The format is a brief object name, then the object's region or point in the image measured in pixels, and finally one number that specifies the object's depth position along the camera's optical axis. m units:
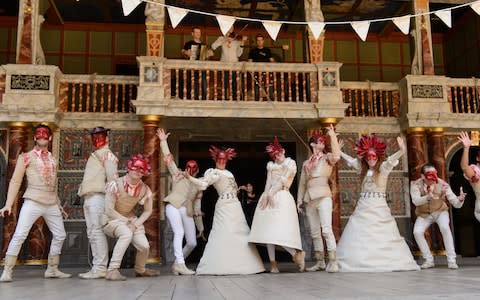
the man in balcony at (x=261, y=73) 9.80
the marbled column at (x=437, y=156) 10.12
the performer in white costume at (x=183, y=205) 7.01
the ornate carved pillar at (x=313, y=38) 10.17
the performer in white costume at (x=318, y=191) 6.73
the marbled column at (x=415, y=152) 10.16
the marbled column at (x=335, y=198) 9.49
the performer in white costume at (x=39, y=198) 5.91
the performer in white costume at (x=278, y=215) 6.41
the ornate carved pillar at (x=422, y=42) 10.61
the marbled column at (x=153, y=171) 9.03
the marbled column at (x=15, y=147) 9.05
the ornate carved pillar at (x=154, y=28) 9.70
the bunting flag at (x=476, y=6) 9.00
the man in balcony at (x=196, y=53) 9.80
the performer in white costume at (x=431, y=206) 7.28
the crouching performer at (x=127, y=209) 5.81
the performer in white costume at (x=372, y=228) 6.45
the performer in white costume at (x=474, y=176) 7.41
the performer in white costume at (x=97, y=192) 6.14
